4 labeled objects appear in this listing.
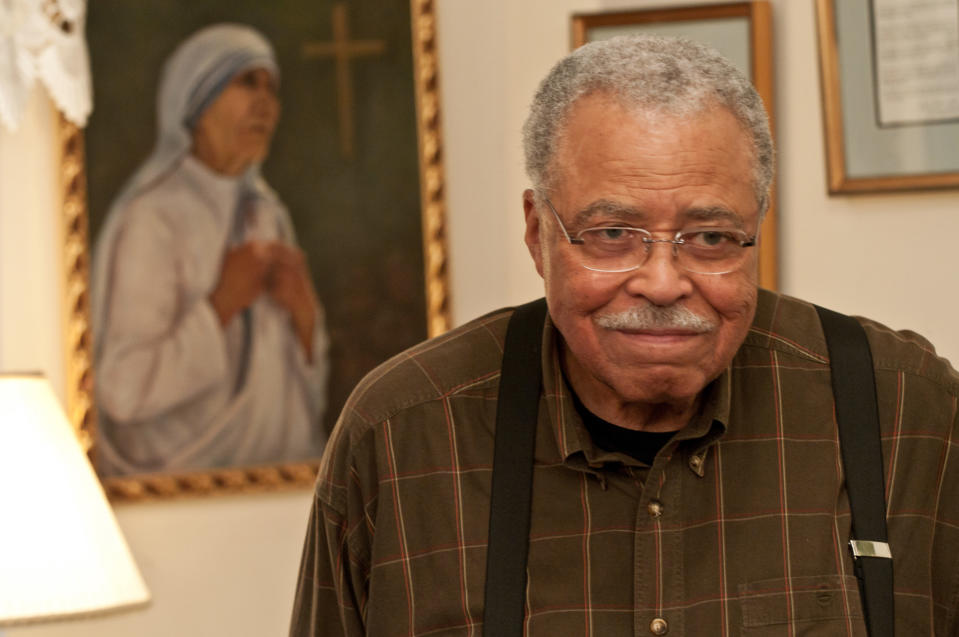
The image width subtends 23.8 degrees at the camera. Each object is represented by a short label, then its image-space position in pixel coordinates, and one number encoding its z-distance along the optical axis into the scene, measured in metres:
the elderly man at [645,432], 2.46
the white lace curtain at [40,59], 4.16
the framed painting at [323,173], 4.36
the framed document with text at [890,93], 3.98
